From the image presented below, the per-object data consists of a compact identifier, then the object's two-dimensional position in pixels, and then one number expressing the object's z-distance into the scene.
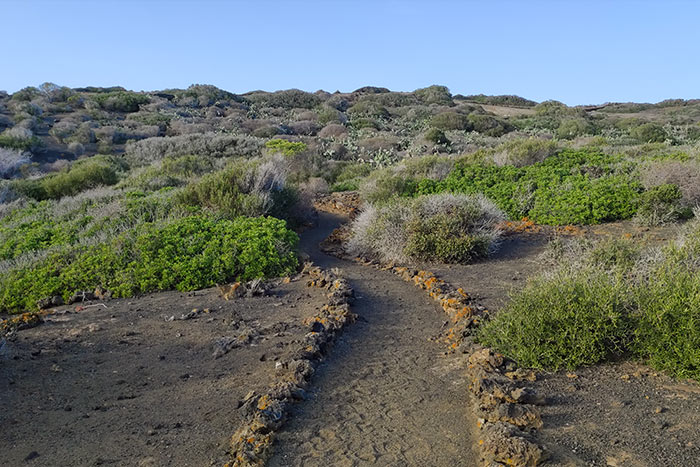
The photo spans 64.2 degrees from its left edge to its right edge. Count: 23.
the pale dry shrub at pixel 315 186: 15.16
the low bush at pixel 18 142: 23.86
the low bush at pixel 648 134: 26.22
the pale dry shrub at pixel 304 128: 35.09
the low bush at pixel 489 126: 33.34
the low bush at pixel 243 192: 10.58
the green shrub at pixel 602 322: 4.15
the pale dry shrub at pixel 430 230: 8.47
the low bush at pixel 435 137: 25.05
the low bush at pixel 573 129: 30.97
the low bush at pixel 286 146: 20.59
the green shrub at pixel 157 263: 7.55
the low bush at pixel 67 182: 15.29
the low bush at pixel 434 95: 54.62
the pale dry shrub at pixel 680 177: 10.52
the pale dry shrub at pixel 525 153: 15.16
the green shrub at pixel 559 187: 10.58
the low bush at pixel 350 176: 16.92
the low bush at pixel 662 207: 9.90
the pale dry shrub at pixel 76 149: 26.02
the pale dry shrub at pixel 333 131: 33.12
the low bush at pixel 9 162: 19.72
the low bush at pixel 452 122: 34.94
